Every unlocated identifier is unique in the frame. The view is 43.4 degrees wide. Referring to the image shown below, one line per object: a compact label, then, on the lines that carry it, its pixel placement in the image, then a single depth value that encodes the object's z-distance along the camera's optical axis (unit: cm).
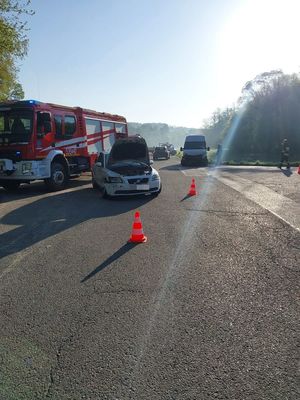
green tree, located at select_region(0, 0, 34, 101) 1655
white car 1159
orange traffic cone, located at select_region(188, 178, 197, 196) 1251
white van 2930
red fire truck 1302
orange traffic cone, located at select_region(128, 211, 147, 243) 659
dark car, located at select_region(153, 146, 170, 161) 4691
